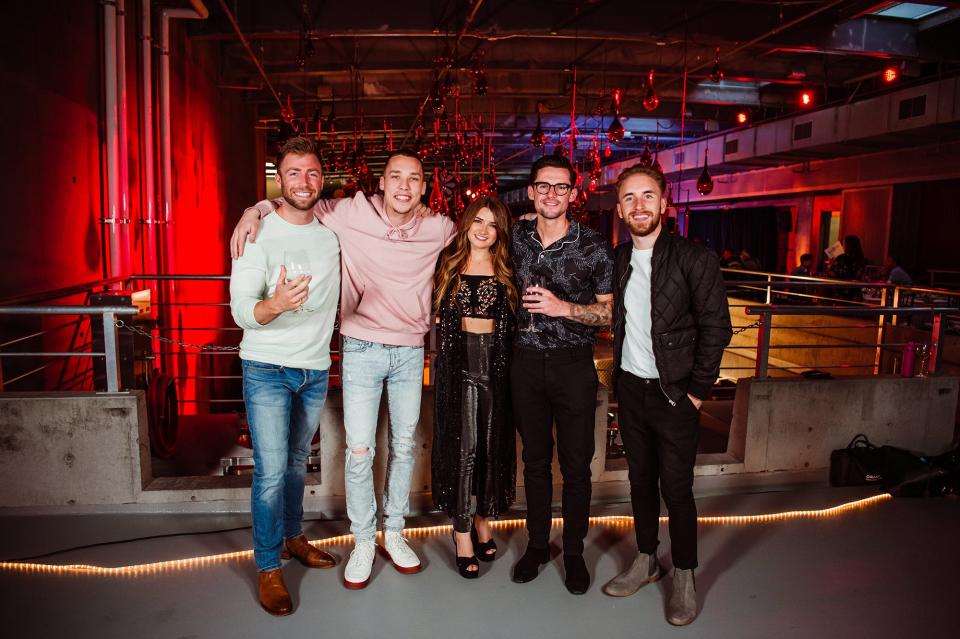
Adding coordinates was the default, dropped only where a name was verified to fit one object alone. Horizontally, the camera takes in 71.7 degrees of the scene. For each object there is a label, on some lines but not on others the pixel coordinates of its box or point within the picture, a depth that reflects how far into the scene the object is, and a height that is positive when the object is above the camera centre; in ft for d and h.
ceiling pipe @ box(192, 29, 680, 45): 23.33 +7.49
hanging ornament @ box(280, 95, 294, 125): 25.38 +4.84
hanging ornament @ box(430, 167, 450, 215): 27.89 +2.17
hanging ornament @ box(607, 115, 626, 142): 20.68 +3.75
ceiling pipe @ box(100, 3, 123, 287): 17.54 +2.87
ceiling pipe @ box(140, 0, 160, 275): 20.42 +3.04
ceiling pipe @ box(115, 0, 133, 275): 18.07 +2.38
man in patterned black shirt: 8.80 -1.28
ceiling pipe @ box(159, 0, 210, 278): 21.47 +4.00
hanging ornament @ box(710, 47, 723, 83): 18.69 +5.10
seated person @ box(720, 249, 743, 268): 48.81 -0.29
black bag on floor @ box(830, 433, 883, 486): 13.11 -4.10
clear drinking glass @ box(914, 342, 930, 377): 14.33 -2.13
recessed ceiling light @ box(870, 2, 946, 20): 26.03 +9.94
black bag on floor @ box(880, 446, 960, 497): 12.82 -4.16
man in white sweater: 8.19 -1.24
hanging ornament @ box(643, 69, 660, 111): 18.83 +4.33
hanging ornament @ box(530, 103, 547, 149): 24.03 +4.01
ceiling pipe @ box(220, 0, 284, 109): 20.21 +7.15
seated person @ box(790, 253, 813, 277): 40.76 -0.55
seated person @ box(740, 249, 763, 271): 45.47 -0.43
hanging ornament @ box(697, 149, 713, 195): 24.07 +2.58
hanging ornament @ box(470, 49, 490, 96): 18.15 +4.66
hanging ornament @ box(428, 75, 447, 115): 18.98 +4.25
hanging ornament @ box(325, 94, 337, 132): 28.27 +5.12
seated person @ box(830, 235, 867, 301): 36.58 -0.33
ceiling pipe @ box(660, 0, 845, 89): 19.72 +7.55
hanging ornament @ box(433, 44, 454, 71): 17.55 +5.00
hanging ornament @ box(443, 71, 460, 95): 18.55 +4.53
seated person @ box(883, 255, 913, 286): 32.63 -0.72
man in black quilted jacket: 8.33 -1.30
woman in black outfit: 9.04 -1.80
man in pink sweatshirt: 8.84 -0.86
